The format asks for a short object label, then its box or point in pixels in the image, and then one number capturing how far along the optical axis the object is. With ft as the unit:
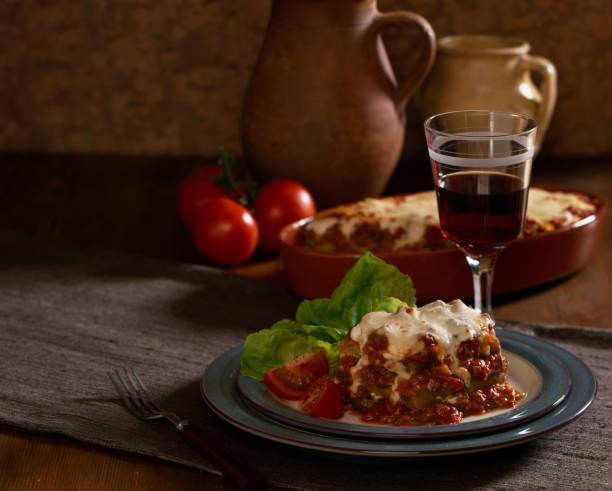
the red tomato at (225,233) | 4.52
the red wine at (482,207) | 3.61
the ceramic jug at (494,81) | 5.05
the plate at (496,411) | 3.17
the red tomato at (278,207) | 4.63
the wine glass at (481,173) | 3.58
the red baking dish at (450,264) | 4.04
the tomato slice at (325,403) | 3.26
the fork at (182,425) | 3.20
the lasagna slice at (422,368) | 3.23
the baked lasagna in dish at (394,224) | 4.09
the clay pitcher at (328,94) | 4.74
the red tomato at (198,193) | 4.80
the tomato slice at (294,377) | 3.35
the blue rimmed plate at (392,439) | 3.13
